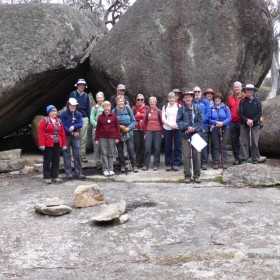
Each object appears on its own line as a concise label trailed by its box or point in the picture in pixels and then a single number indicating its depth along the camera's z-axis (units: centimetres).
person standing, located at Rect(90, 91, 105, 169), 983
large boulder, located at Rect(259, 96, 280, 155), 1109
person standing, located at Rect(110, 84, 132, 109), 979
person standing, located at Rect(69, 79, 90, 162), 1027
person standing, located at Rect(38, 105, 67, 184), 856
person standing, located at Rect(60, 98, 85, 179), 915
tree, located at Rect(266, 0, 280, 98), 2553
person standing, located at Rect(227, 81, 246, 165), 1007
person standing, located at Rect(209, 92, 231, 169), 970
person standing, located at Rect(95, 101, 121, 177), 915
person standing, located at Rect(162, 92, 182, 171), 959
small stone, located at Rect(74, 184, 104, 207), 676
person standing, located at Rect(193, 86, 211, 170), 968
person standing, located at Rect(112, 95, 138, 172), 949
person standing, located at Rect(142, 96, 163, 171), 970
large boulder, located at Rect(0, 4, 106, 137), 1027
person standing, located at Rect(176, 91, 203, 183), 852
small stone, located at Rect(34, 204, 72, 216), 634
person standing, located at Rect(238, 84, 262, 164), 959
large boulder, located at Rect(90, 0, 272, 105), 1123
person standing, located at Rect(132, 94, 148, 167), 984
